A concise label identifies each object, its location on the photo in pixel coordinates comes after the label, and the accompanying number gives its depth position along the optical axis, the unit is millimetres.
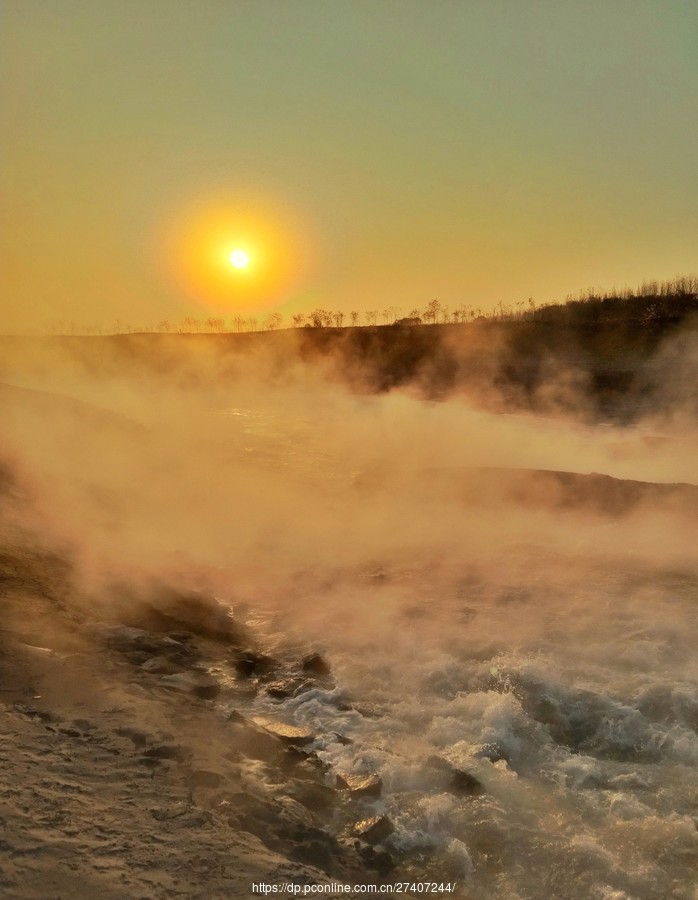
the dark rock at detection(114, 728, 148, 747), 3760
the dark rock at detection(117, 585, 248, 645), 5938
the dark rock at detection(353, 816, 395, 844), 3500
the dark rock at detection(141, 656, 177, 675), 4914
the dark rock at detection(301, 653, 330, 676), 5504
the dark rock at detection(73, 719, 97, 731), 3800
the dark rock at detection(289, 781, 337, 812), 3711
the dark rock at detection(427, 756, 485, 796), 4055
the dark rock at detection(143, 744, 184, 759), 3688
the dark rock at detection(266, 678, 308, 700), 5086
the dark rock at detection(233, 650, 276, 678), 5418
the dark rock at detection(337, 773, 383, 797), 3918
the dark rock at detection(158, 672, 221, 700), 4746
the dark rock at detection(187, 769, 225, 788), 3518
